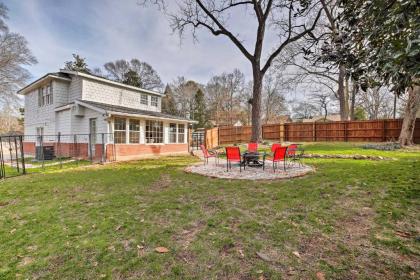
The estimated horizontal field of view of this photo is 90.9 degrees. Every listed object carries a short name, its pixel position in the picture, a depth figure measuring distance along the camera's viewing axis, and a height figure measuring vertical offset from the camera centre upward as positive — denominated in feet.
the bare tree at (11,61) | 76.95 +30.14
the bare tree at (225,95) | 134.21 +27.42
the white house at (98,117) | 41.27 +4.57
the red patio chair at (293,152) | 28.89 -3.31
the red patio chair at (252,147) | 35.55 -1.75
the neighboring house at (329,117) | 182.55 +17.51
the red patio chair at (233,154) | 25.20 -2.09
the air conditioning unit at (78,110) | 43.04 +5.91
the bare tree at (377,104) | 116.74 +19.34
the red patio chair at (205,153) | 30.36 -2.32
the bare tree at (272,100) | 132.98 +24.89
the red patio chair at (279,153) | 24.25 -2.01
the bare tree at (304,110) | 162.63 +22.34
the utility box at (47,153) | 45.33 -3.23
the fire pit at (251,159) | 28.02 -3.07
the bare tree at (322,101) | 115.08 +22.81
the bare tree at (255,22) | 44.19 +25.90
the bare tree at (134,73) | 113.50 +38.42
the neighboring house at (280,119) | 147.72 +14.17
